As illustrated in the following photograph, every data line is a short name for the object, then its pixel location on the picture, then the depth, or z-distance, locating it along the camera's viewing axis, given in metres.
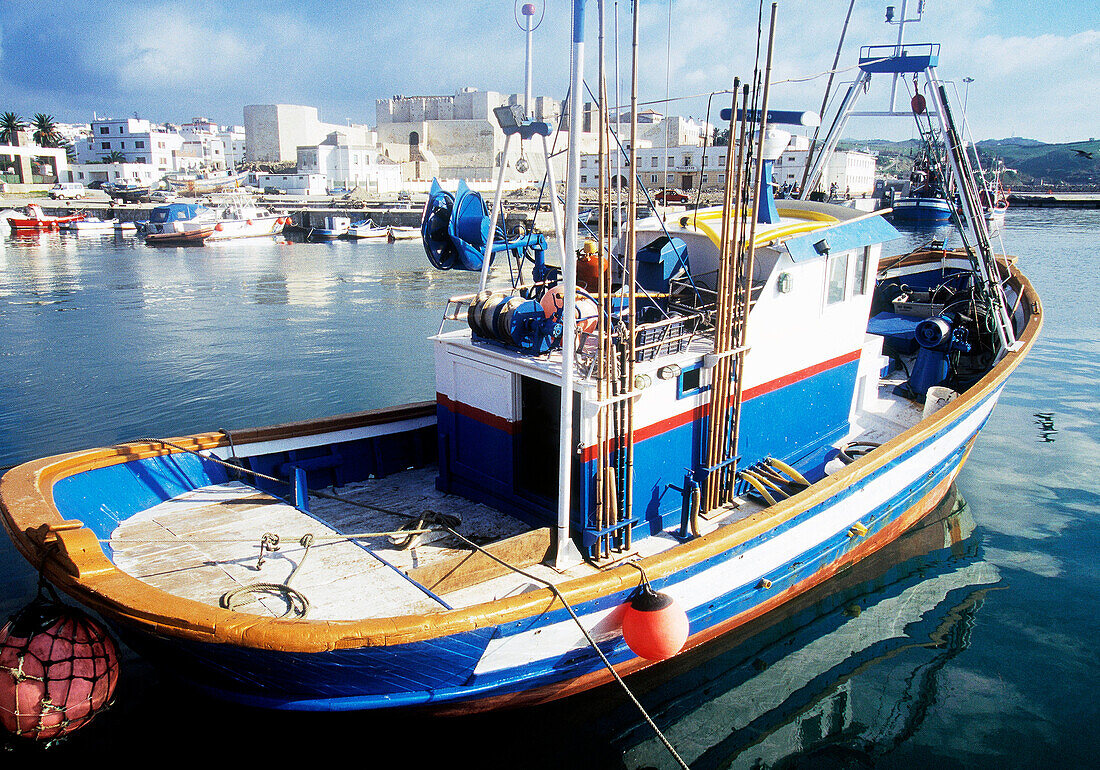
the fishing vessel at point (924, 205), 52.09
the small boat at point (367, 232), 54.09
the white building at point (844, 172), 69.56
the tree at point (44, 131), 93.19
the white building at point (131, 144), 94.12
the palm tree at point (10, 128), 86.12
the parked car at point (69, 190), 75.00
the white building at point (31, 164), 80.25
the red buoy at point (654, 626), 5.25
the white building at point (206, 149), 101.06
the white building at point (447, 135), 99.25
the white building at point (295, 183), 82.00
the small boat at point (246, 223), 51.41
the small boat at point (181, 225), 49.41
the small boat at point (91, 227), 54.25
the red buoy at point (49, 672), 4.92
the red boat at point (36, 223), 52.62
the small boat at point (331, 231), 54.78
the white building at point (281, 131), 101.62
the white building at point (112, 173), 85.81
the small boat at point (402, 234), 53.66
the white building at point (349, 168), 85.94
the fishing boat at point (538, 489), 5.03
